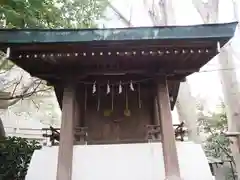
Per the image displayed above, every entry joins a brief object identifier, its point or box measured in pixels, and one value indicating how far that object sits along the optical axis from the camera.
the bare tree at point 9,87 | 5.08
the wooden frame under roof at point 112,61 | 2.59
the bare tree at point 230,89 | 4.79
